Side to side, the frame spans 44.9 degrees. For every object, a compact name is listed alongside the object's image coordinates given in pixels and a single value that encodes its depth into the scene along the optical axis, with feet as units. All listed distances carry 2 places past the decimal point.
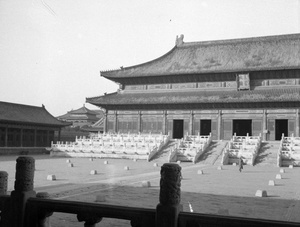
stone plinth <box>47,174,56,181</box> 51.31
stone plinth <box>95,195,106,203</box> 33.32
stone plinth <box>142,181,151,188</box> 46.08
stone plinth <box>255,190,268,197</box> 39.45
